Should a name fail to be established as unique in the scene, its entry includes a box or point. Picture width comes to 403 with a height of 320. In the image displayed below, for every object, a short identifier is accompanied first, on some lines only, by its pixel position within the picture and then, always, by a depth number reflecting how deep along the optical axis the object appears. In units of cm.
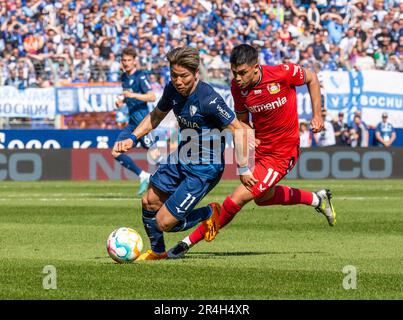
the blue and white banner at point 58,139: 3070
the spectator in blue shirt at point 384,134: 3125
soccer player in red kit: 1225
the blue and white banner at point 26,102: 2996
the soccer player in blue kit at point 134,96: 2075
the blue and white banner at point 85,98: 3006
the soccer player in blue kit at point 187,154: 1141
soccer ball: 1145
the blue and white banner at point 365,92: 3089
